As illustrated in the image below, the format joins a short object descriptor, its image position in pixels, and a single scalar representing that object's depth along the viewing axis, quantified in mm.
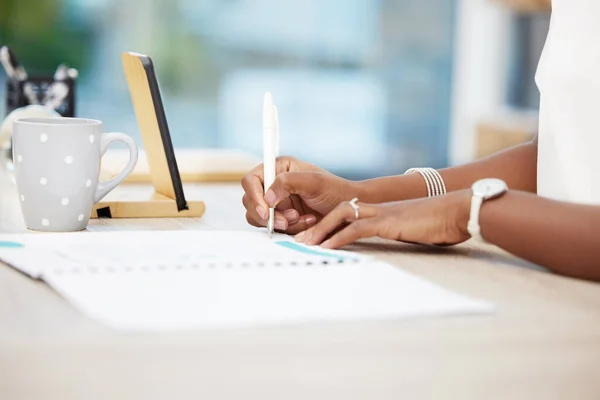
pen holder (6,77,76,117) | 2278
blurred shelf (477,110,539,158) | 4850
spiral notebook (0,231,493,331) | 1046
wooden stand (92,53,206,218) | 1503
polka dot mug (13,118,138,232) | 1355
